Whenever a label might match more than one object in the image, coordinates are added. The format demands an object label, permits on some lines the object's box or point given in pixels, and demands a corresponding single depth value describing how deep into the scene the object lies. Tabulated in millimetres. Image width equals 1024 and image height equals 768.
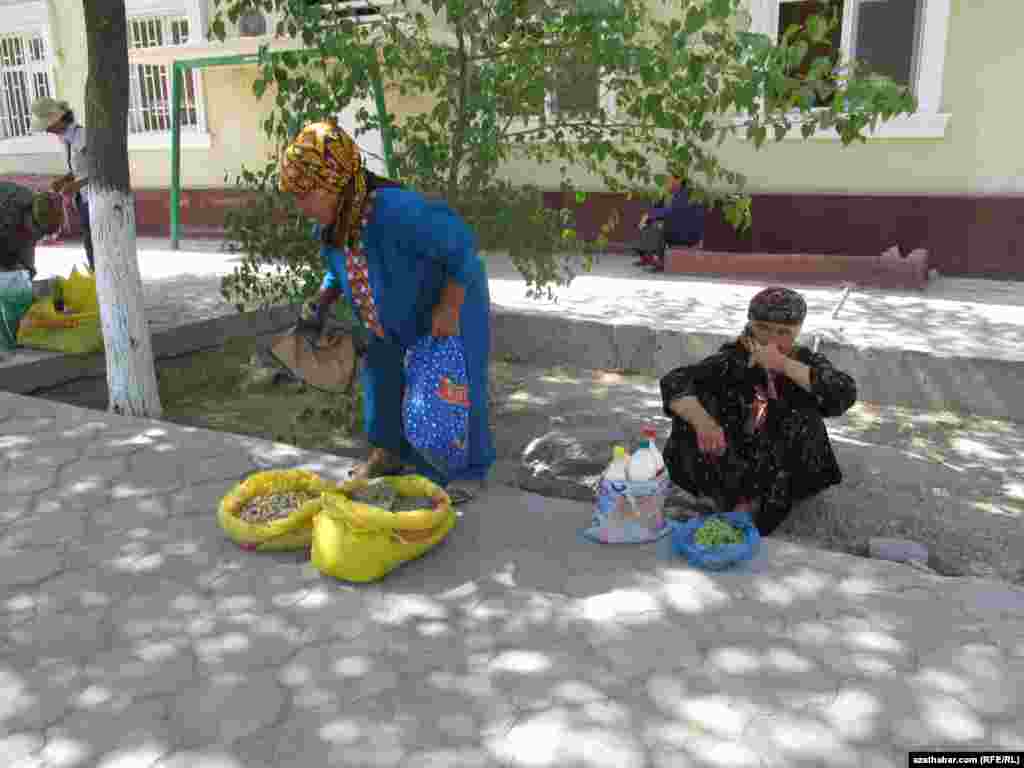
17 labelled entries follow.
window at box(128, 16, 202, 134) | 12062
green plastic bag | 5465
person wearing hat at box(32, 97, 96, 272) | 6637
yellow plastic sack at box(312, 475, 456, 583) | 2770
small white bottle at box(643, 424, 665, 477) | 3039
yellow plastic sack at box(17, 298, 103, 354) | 5426
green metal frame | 9667
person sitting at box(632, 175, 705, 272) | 8555
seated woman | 3180
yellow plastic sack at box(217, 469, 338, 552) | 3002
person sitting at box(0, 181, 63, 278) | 5824
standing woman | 2885
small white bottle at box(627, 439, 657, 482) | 2984
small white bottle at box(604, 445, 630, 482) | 2971
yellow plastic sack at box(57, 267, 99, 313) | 5578
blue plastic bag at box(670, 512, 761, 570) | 2803
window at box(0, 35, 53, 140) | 13430
